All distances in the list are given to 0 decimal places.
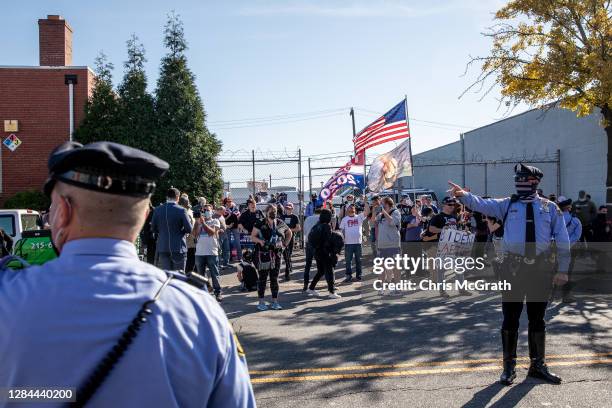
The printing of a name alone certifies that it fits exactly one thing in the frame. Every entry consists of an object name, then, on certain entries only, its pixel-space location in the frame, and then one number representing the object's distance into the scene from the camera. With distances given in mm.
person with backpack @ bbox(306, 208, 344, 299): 10812
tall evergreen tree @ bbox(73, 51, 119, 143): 19953
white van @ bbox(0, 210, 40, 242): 11820
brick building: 20984
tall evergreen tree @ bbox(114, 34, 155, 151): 19234
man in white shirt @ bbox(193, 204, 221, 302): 10555
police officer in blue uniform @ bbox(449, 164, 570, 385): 5660
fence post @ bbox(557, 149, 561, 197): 20750
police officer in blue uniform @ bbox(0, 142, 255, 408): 1422
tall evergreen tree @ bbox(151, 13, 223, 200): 18984
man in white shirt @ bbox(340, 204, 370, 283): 13227
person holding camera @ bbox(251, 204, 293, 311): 9672
